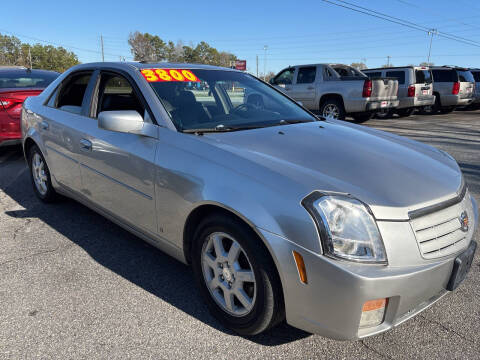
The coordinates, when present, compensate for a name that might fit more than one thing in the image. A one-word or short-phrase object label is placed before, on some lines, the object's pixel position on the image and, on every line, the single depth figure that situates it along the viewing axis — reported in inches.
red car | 227.9
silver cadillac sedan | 70.4
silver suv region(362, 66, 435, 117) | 522.3
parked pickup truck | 442.6
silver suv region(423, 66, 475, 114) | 588.1
